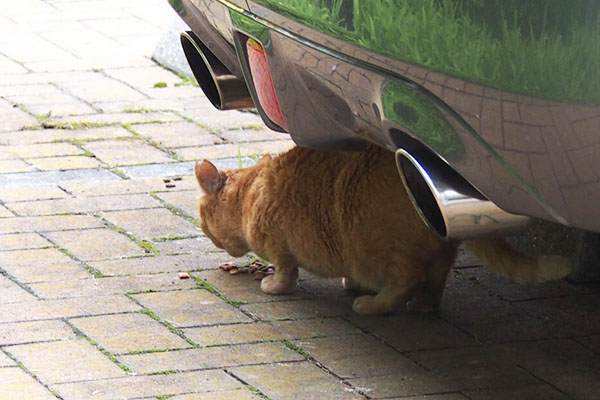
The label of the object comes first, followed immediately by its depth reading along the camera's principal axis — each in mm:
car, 4366
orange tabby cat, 6614
